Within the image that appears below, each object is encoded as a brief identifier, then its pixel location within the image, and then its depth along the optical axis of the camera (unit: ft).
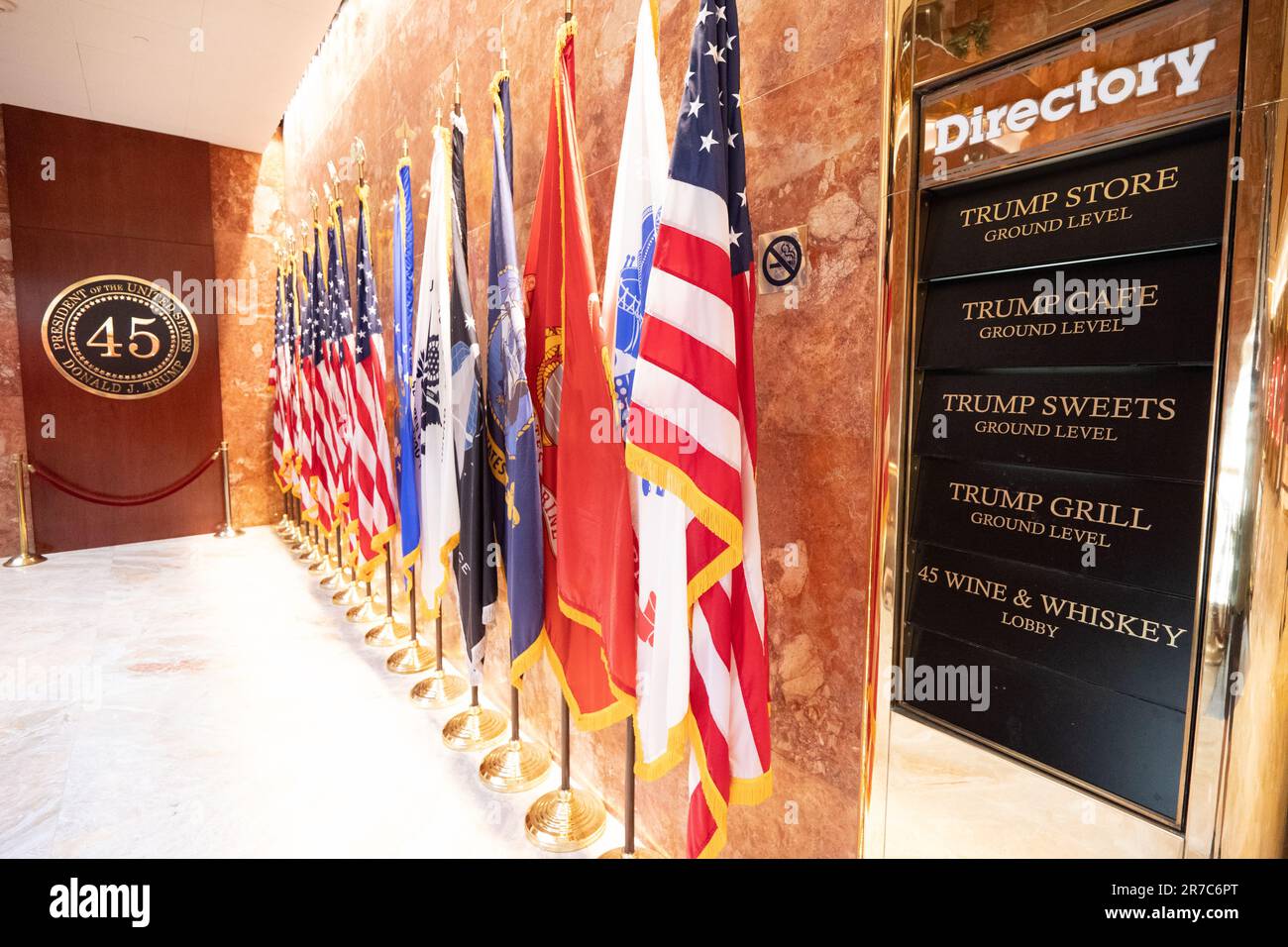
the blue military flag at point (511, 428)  6.40
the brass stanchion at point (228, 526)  21.24
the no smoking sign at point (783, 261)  4.87
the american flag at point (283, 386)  17.75
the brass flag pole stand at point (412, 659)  10.86
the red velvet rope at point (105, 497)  18.58
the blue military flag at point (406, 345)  9.39
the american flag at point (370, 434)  10.44
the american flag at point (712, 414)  4.34
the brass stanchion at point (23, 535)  17.85
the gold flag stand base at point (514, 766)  7.68
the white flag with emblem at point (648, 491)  4.49
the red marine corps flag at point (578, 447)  5.11
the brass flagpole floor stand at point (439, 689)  9.71
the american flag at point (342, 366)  11.89
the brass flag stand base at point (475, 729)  8.54
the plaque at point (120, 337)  19.19
